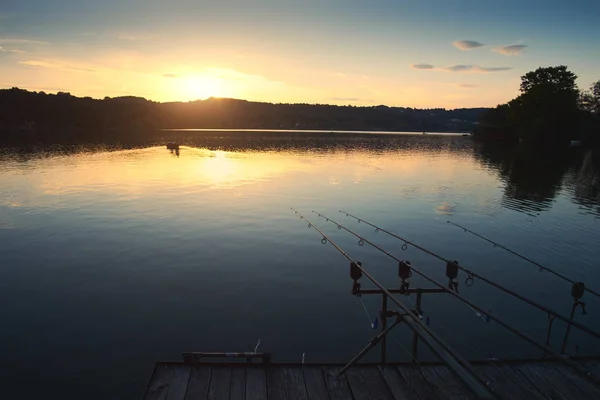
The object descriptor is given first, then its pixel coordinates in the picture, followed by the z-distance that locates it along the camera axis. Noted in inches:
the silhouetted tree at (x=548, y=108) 4488.2
